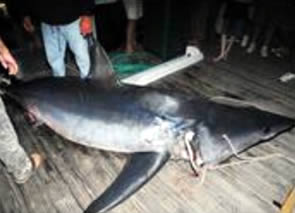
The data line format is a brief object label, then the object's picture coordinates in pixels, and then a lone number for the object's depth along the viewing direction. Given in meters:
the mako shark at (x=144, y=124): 1.54
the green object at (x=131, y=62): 3.00
